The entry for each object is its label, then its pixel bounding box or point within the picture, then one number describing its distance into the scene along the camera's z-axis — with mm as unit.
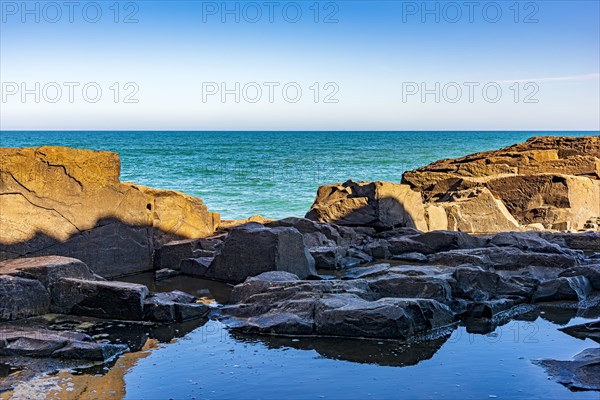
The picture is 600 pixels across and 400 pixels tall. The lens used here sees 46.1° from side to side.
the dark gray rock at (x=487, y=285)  8523
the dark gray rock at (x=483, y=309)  7789
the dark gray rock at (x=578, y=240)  12665
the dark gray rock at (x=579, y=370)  5395
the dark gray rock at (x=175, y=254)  10664
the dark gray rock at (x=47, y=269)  7777
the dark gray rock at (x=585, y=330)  6938
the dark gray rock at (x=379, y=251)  11938
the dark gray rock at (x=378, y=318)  6754
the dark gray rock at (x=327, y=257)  10766
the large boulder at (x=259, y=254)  9516
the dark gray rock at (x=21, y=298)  7266
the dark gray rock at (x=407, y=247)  12016
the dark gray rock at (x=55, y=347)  6059
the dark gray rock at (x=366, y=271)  9219
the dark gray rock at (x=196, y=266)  10070
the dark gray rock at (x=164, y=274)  9906
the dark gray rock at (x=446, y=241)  11984
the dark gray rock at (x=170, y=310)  7449
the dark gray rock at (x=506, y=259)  10047
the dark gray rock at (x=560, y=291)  8594
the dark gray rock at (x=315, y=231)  12219
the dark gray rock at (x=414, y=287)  7988
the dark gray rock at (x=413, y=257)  11305
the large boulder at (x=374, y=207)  14281
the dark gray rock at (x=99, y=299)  7508
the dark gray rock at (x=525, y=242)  11148
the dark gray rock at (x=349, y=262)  10928
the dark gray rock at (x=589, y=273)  9195
